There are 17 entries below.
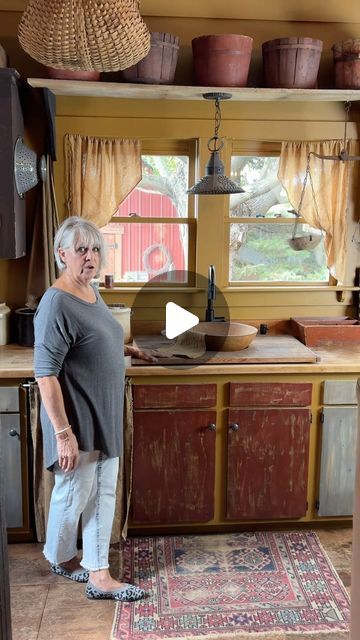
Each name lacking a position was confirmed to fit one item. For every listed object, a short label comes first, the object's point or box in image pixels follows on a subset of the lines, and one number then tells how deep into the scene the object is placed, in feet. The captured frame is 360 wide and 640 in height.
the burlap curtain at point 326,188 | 12.12
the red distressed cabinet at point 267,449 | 10.73
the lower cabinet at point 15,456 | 10.34
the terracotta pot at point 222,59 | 10.84
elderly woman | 8.57
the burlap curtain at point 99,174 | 11.75
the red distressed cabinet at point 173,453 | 10.59
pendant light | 10.44
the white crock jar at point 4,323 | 11.53
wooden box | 11.85
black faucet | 11.69
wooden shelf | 10.73
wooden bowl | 10.90
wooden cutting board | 10.59
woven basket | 6.87
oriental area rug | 8.79
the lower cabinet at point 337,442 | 10.87
